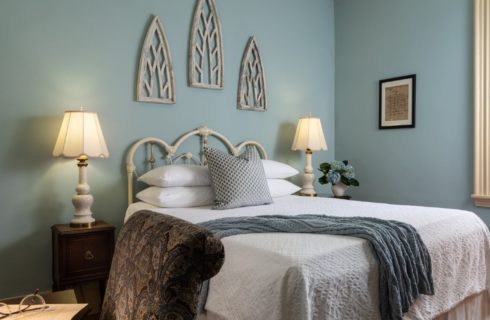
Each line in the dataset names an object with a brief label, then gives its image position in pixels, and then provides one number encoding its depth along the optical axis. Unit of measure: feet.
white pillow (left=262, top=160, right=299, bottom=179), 10.41
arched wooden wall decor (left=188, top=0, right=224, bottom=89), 10.48
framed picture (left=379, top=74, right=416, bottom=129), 11.77
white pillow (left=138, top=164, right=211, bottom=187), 8.75
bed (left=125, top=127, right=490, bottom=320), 4.54
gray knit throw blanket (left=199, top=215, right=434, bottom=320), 5.15
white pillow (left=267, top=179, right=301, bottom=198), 10.18
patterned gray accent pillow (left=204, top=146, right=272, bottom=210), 8.48
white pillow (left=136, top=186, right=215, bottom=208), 8.52
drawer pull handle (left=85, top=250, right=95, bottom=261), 7.90
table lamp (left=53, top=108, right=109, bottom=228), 7.86
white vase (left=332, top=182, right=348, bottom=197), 12.21
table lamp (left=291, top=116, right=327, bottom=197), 11.72
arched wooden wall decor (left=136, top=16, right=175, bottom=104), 9.65
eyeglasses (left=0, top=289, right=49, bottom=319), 3.48
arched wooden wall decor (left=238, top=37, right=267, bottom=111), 11.57
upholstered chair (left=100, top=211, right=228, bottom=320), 2.77
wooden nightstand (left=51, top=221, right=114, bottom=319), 7.68
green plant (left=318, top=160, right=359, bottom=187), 12.12
